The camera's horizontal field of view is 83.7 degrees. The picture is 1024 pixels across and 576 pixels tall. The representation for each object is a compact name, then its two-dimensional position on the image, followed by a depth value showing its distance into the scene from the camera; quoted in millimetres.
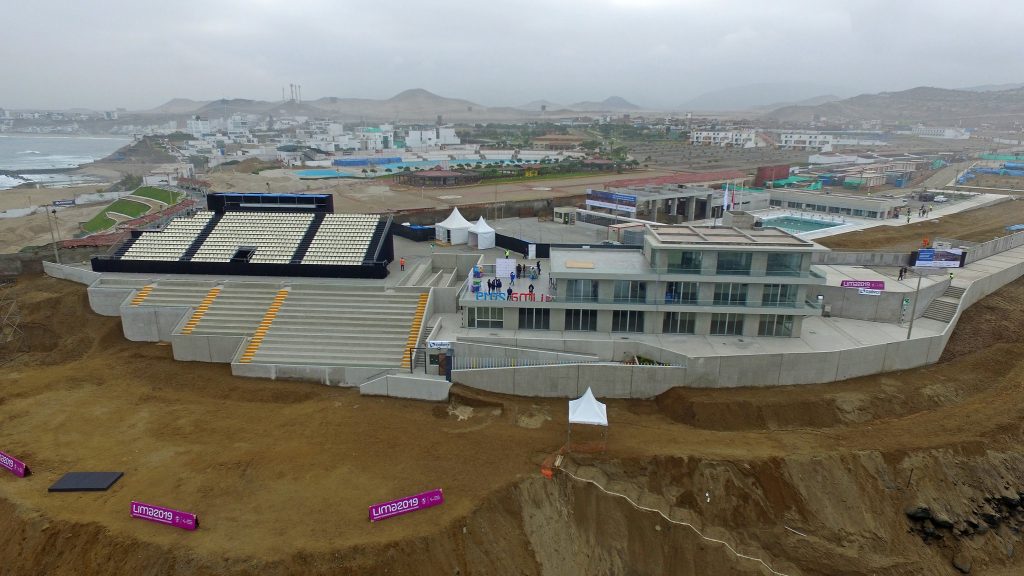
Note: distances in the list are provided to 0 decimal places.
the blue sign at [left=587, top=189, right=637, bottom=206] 60281
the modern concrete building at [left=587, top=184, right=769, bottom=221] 61094
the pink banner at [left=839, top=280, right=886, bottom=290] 33625
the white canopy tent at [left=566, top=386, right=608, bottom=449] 23609
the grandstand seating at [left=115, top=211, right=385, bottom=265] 38156
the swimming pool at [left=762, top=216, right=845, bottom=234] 60062
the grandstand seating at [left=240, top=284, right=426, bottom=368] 30516
